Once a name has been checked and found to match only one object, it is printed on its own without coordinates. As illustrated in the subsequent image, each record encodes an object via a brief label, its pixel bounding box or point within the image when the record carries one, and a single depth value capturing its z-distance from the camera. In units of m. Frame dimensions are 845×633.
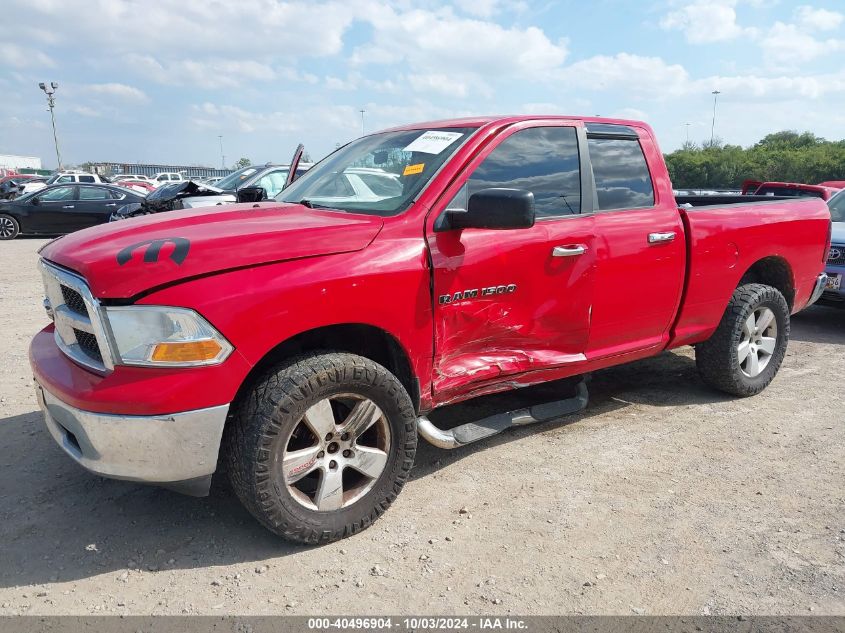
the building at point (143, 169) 91.25
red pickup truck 2.45
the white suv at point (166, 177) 46.78
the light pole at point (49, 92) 40.28
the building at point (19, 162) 97.94
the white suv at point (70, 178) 29.55
